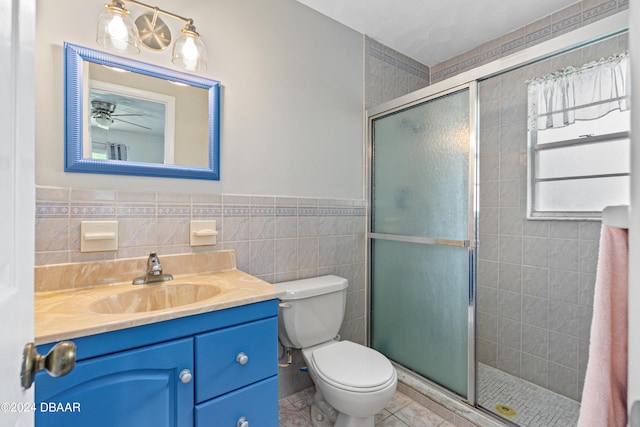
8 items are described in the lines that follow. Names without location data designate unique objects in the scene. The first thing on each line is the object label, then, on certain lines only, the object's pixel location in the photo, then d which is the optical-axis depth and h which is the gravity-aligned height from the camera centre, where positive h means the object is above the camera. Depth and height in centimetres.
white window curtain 164 +69
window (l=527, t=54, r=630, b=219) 169 +44
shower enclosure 168 -28
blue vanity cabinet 83 -51
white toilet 133 -73
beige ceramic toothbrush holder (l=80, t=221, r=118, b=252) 125 -10
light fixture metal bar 135 +91
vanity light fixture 125 +77
